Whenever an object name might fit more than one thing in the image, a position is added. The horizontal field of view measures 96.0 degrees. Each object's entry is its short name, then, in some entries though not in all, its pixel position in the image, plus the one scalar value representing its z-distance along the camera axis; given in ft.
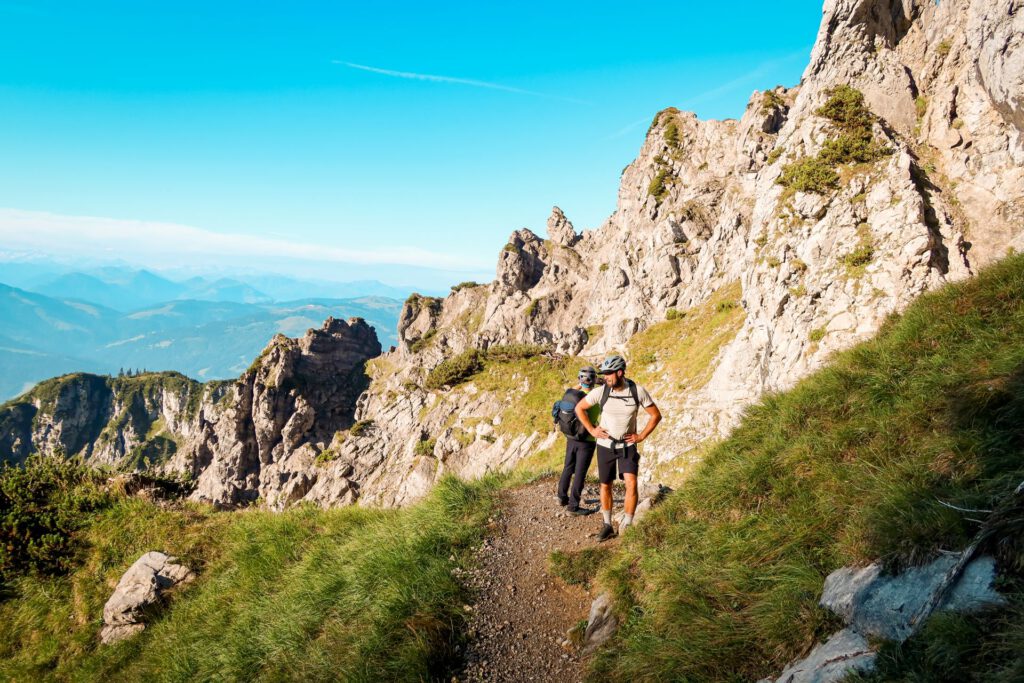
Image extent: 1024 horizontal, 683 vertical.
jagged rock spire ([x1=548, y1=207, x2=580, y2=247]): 283.79
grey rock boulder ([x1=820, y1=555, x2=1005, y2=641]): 11.37
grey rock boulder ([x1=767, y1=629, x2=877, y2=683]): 12.15
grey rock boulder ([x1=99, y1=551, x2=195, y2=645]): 29.68
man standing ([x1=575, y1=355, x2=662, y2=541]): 27.09
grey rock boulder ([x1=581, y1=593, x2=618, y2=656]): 20.07
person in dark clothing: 30.78
